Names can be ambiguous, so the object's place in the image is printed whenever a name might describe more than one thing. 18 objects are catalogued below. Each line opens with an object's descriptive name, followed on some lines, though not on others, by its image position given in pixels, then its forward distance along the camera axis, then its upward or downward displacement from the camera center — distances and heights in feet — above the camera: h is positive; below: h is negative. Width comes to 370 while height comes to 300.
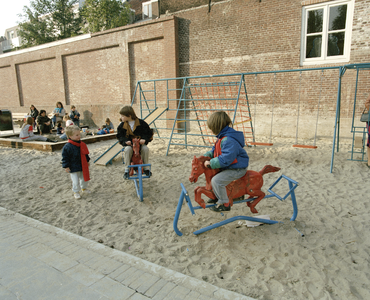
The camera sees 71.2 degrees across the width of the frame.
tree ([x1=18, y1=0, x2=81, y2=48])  105.40 +32.87
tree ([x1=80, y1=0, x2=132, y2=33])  73.72 +25.36
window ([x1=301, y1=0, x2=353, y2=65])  29.66 +7.62
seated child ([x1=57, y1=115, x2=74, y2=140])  31.76 -3.85
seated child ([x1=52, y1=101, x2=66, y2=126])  42.75 -1.59
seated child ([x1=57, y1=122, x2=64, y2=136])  36.54 -3.65
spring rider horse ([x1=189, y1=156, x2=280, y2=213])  9.80 -3.28
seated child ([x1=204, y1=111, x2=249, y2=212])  9.39 -2.14
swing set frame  36.86 +0.49
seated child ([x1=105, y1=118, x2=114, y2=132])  37.47 -3.41
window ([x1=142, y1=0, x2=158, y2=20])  100.55 +35.88
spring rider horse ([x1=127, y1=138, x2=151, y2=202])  14.69 -3.60
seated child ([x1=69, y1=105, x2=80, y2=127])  43.27 -2.14
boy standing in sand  14.83 -3.11
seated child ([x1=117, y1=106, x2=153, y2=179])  15.52 -1.88
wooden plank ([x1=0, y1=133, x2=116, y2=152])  27.37 -4.43
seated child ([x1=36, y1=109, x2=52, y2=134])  37.11 -2.65
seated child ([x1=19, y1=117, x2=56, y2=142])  29.80 -3.43
